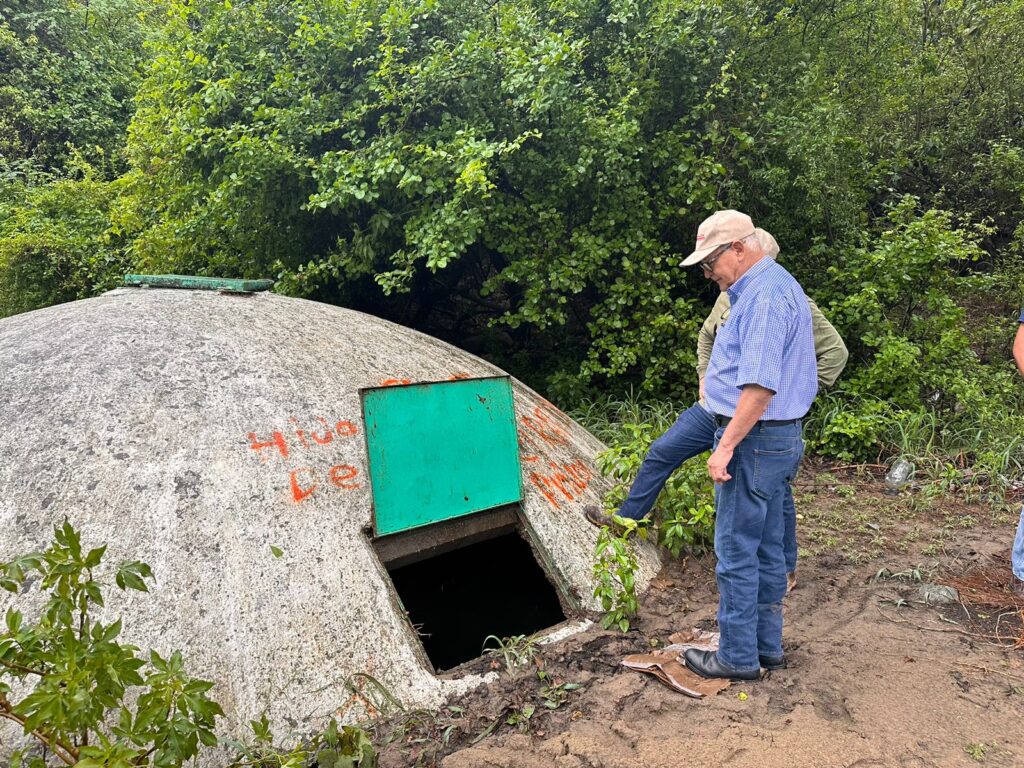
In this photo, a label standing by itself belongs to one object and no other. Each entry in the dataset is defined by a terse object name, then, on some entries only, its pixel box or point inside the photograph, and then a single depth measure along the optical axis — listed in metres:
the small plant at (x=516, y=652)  2.82
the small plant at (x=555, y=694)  2.61
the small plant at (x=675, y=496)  3.64
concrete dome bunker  2.46
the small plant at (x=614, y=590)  3.09
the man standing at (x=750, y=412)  2.39
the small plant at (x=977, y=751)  2.21
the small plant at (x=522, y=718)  2.50
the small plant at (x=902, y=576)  3.67
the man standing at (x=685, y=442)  3.40
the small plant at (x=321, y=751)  2.19
